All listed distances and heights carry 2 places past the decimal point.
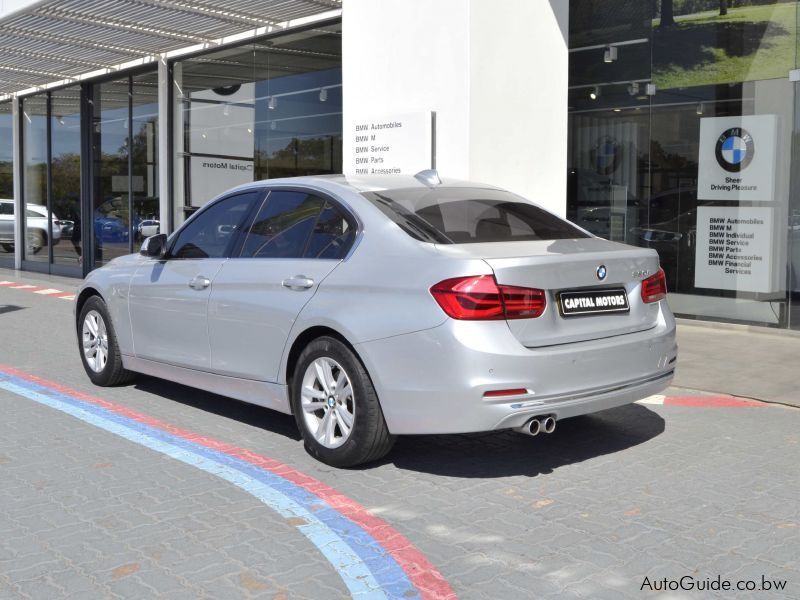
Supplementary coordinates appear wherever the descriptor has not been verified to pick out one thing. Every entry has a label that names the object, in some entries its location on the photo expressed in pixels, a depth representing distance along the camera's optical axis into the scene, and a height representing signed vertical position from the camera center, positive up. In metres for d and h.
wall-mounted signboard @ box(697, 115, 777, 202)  10.81 +0.84
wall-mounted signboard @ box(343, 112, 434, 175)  10.12 +0.93
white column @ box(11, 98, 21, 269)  21.80 +1.38
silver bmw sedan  4.68 -0.44
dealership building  10.16 +1.55
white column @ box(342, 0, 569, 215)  9.86 +1.62
